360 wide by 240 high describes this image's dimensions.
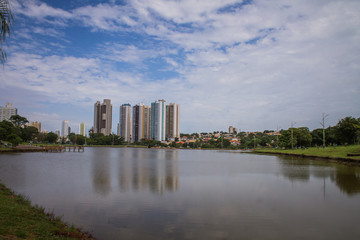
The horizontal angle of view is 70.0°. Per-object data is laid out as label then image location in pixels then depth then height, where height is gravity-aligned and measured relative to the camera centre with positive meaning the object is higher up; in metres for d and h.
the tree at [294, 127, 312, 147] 62.12 +0.22
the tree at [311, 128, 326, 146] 67.74 +0.51
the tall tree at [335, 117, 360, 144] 45.56 +1.61
